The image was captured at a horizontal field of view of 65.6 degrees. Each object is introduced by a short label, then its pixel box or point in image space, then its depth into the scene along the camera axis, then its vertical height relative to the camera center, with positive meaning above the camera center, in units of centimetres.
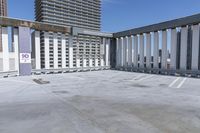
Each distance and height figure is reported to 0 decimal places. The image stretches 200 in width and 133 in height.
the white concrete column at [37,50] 2128 +167
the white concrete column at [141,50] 2519 +191
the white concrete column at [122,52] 2868 +190
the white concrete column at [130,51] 2695 +197
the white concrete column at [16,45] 1966 +217
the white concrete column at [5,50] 1859 +147
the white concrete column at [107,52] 2959 +195
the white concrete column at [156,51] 2325 +169
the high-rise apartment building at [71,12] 8617 +3032
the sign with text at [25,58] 1996 +55
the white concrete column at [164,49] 2233 +191
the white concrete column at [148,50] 2431 +193
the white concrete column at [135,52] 2609 +164
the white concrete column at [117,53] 2962 +175
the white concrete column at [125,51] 2805 +203
